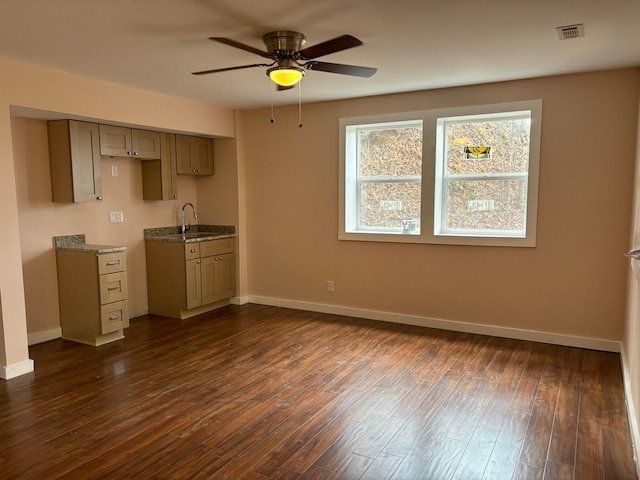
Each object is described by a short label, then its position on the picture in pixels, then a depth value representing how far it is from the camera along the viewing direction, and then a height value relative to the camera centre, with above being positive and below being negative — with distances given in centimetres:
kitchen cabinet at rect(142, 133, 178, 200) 509 +29
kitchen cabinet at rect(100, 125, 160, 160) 447 +60
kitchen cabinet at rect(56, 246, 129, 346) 416 -90
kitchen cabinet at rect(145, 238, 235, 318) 504 -89
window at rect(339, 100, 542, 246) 429 +22
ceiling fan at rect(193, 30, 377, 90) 280 +89
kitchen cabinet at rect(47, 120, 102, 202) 418 +39
